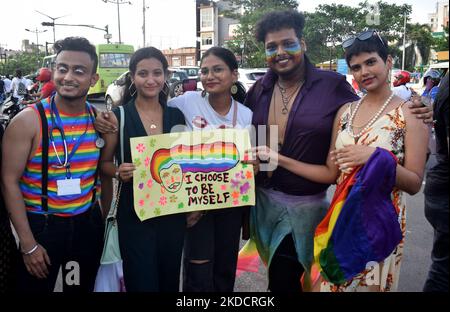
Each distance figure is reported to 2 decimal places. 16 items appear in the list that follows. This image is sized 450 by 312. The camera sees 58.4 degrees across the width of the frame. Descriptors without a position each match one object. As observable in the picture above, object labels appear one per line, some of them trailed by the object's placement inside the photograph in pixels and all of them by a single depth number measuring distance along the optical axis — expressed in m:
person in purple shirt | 2.39
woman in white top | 2.45
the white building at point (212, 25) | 53.03
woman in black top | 2.25
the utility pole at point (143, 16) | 27.17
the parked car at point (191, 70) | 22.58
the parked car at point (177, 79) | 16.21
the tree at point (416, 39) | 33.46
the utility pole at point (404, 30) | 30.81
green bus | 20.79
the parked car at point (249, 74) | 15.22
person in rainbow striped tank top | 2.03
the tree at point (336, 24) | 29.58
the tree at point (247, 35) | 34.41
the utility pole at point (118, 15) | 27.28
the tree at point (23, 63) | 43.59
